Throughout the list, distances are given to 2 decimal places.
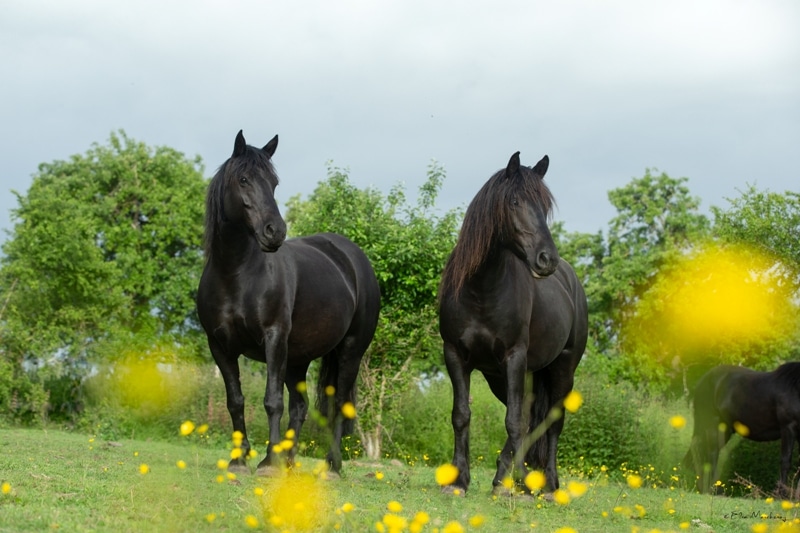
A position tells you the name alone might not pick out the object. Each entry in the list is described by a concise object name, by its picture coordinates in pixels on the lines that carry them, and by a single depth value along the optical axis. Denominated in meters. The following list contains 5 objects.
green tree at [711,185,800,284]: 41.31
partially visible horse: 28.61
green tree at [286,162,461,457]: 31.61
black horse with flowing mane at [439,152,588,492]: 13.68
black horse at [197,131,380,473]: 14.35
